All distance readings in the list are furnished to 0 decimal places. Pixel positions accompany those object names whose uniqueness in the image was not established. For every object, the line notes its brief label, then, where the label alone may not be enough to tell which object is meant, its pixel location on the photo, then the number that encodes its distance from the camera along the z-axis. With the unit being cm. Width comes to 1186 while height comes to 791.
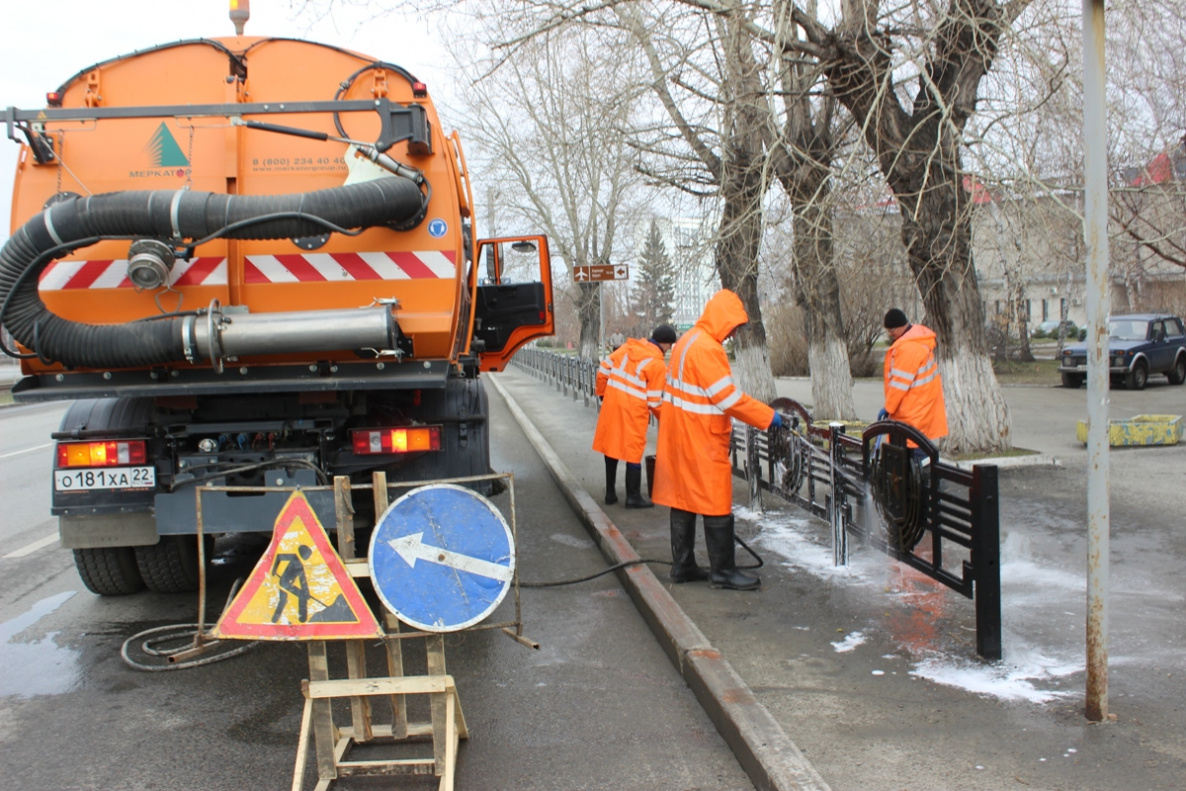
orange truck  479
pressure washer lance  510
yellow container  1112
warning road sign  339
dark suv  2094
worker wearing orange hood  555
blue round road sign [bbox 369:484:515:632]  340
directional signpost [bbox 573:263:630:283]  1639
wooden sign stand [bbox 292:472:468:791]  347
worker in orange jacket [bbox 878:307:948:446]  727
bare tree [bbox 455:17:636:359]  2947
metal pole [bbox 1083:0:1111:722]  369
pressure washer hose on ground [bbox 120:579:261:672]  489
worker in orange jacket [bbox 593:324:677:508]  837
